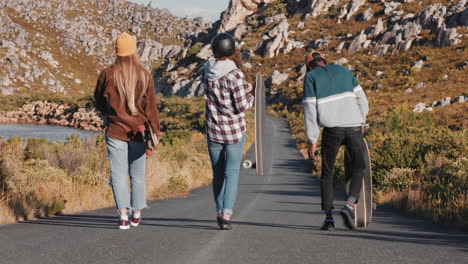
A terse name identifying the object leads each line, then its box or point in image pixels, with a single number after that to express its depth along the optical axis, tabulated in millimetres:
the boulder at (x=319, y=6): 102625
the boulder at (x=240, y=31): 105375
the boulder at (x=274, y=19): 108188
